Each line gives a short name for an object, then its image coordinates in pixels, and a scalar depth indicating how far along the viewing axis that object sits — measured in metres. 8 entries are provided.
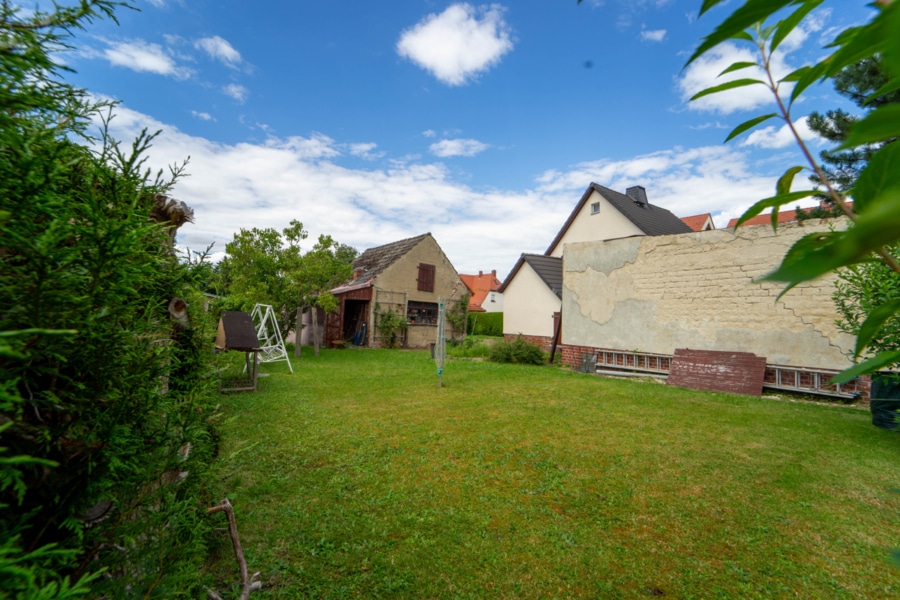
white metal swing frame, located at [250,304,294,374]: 9.42
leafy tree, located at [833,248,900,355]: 4.17
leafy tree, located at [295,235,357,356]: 12.80
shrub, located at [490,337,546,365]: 11.70
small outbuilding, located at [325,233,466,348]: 16.69
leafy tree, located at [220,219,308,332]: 12.10
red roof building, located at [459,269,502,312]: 33.91
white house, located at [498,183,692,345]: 15.62
